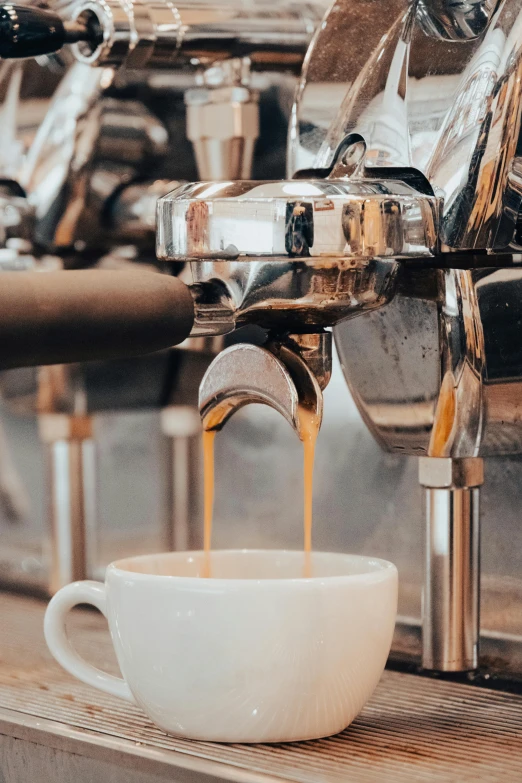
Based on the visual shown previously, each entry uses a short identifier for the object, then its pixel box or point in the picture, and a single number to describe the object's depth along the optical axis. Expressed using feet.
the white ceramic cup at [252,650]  2.26
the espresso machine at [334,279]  2.21
